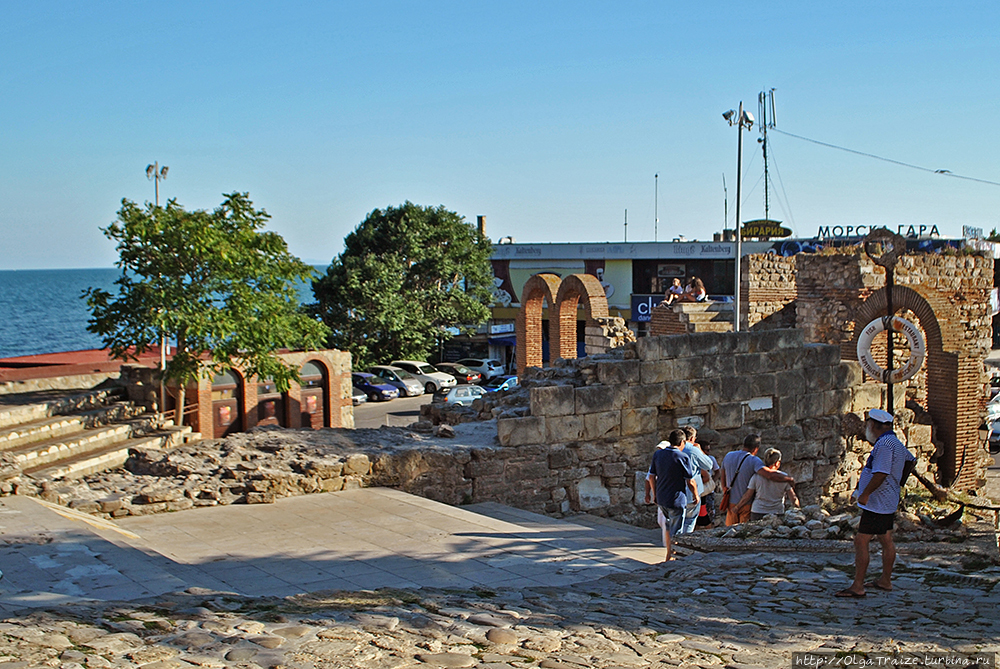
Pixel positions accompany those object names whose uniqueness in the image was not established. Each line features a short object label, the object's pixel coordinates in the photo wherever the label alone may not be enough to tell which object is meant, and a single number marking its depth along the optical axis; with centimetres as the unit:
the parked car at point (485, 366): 3875
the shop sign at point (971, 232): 4508
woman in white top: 841
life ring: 1508
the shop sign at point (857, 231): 4438
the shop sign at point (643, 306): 4479
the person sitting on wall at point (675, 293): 2181
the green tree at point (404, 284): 3691
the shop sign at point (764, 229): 4453
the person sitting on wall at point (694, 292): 2167
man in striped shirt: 612
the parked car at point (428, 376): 3591
